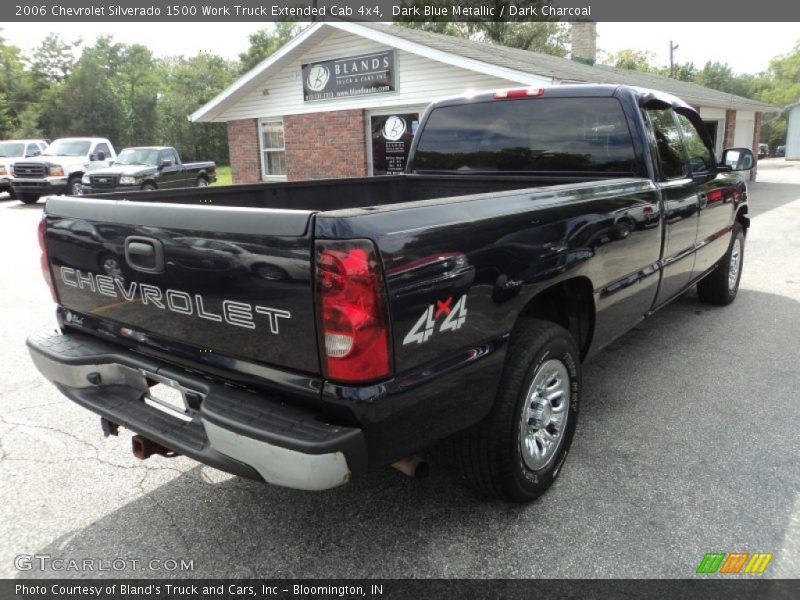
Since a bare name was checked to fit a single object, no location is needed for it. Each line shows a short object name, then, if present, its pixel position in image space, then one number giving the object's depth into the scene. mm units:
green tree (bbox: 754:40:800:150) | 61781
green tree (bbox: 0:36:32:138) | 41625
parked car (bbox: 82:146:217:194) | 17062
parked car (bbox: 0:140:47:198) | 22050
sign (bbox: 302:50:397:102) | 14828
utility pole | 55881
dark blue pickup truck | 1893
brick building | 13594
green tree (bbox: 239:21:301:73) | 60875
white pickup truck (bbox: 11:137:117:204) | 18844
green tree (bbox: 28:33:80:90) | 49812
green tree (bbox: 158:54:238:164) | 46066
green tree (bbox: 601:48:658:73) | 68538
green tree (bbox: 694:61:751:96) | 59594
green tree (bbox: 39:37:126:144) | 41688
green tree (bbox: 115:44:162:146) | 44125
